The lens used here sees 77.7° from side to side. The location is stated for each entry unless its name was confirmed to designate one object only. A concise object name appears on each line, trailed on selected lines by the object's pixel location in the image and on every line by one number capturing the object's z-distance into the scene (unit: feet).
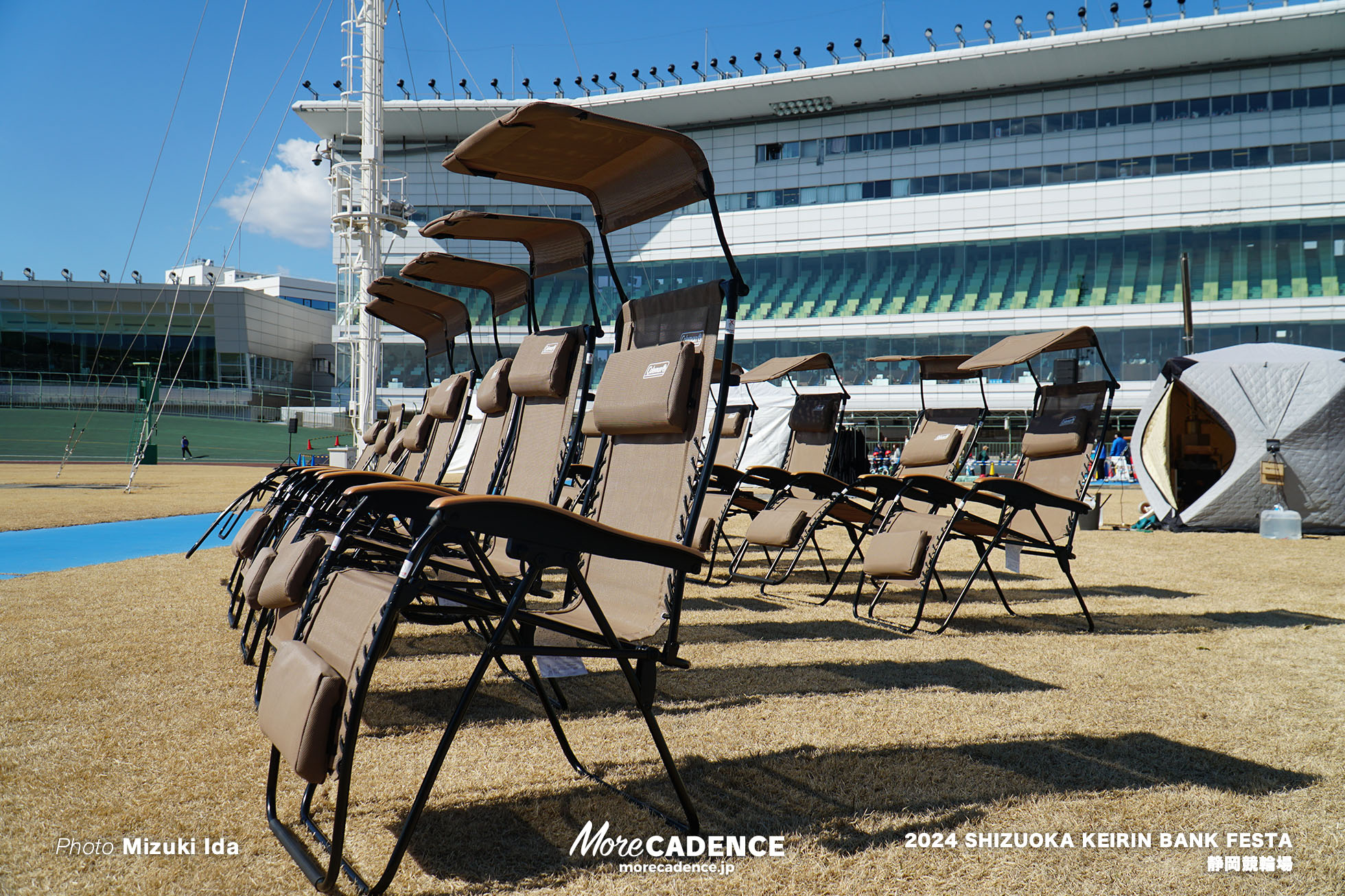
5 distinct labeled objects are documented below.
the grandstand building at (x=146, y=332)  130.00
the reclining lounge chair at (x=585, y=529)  4.99
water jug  30.66
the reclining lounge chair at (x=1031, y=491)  14.11
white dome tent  31.91
